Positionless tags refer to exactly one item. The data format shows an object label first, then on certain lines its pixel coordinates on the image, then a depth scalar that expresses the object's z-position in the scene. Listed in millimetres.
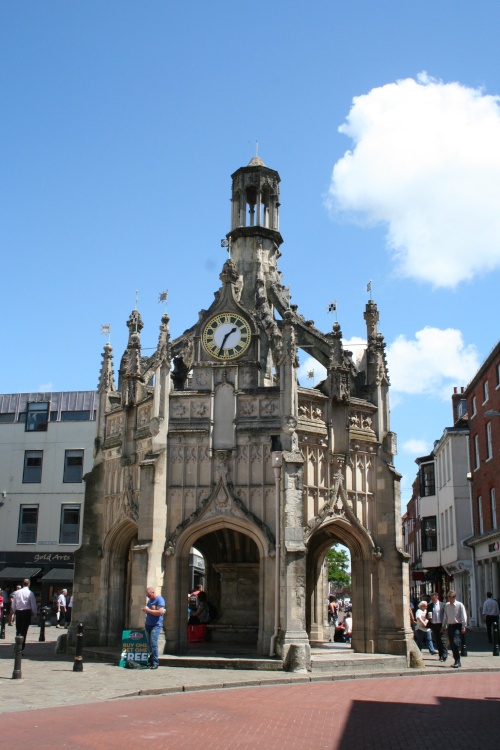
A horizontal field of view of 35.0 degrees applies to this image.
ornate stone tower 19516
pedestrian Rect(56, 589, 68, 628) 33534
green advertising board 17578
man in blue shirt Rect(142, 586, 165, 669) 17422
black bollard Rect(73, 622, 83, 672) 16644
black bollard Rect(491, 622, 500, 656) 22828
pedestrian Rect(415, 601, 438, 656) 22656
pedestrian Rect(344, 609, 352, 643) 24844
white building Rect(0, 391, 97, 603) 43688
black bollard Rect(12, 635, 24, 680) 14625
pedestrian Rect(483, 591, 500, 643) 25227
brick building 38938
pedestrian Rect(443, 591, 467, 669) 19359
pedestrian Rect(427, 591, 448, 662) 20859
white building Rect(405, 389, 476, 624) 45750
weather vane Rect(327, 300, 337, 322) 24453
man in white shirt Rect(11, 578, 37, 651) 19016
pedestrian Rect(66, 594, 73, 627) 34759
